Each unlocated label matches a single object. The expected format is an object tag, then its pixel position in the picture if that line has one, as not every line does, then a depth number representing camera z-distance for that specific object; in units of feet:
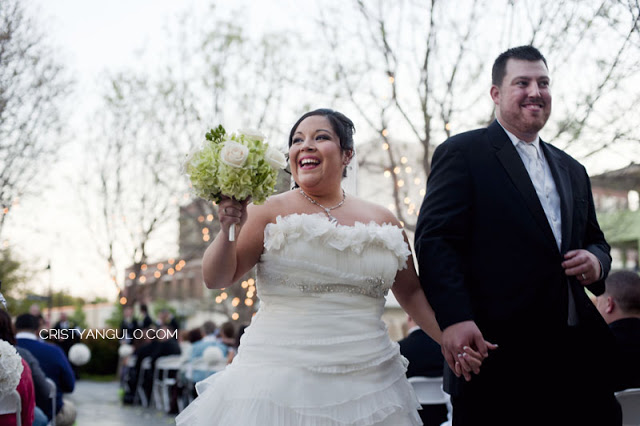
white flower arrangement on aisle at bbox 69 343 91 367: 41.78
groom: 9.59
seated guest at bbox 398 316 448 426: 20.25
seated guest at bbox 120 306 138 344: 62.15
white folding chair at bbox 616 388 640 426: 14.20
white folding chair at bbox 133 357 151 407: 51.96
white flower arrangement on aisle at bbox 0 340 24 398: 14.46
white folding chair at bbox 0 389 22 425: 15.39
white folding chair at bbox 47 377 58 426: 20.99
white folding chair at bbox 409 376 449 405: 20.04
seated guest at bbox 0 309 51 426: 19.48
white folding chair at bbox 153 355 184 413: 47.08
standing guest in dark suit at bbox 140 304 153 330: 63.31
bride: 9.91
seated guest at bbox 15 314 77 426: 24.82
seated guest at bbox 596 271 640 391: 15.33
